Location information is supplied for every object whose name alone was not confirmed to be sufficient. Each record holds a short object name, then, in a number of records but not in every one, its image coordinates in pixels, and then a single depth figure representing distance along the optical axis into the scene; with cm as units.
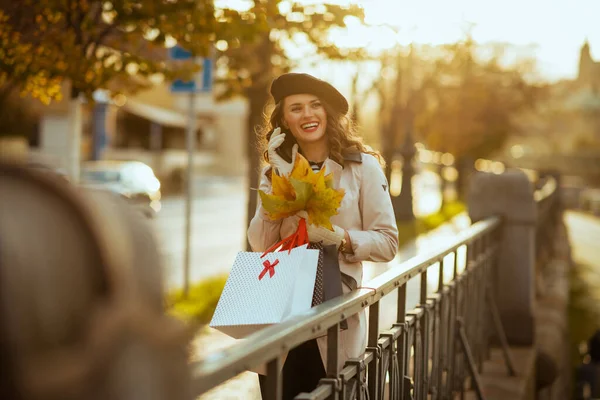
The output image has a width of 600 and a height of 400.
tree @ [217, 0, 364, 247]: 922
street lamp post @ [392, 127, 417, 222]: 2527
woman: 346
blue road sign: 1107
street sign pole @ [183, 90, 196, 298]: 1162
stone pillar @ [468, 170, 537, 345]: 767
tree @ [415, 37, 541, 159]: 3925
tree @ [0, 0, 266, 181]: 689
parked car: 3172
